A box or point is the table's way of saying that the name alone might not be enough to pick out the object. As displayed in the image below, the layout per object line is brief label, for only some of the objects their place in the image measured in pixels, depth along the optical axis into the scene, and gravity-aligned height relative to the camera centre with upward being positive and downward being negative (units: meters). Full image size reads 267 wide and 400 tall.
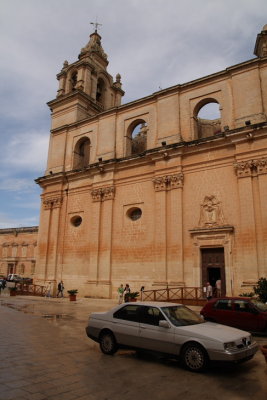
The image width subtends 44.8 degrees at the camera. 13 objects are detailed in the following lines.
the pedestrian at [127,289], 20.62 -0.29
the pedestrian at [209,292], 17.94 -0.33
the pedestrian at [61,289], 25.27 -0.44
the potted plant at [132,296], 18.75 -0.65
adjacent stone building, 54.06 +5.22
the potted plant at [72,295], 22.64 -0.79
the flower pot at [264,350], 5.97 -1.13
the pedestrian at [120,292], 20.72 -0.51
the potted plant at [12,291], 27.11 -0.71
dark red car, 10.62 -0.87
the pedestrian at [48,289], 25.94 -0.48
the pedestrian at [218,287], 18.83 -0.05
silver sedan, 6.42 -1.04
